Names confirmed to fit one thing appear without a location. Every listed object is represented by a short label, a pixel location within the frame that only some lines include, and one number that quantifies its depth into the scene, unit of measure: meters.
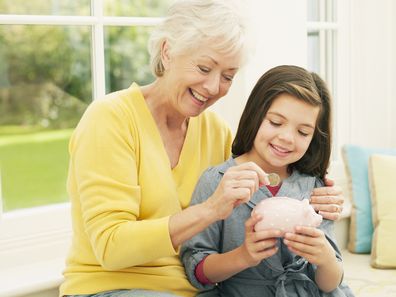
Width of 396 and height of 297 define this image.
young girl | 1.58
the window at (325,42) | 2.86
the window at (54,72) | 1.96
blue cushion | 2.62
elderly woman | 1.45
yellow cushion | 2.45
